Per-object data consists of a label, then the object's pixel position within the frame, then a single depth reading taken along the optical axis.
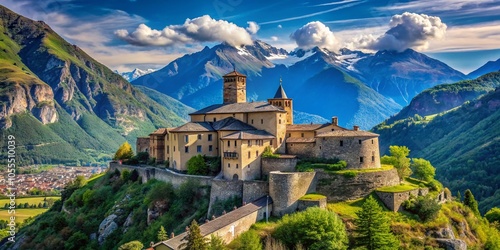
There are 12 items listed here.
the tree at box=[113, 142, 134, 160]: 102.38
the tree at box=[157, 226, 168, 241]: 50.84
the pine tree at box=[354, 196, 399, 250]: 49.56
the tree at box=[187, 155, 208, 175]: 67.81
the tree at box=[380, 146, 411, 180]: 71.68
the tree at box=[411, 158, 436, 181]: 73.31
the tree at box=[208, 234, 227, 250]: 42.78
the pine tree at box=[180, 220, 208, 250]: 42.16
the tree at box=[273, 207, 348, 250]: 48.53
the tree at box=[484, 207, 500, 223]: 81.74
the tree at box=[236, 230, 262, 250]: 45.66
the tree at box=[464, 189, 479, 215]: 75.21
